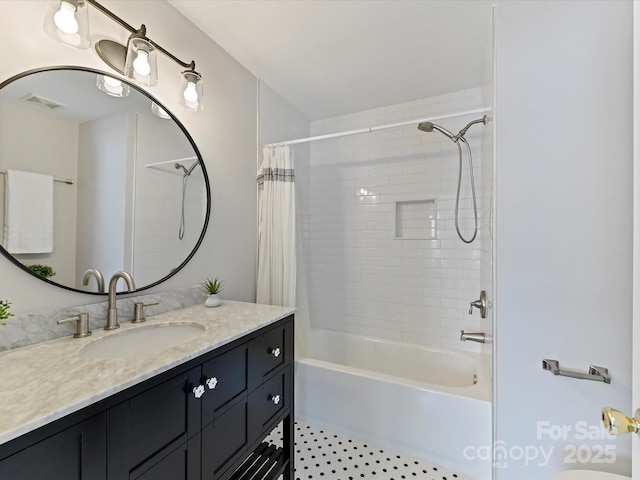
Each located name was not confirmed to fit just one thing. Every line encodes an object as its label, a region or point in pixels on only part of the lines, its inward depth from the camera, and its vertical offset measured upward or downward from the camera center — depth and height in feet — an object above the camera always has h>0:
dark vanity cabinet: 1.98 -1.76
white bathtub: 5.02 -3.40
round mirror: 3.21 +0.81
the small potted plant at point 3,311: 2.46 -0.65
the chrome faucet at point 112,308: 3.70 -0.93
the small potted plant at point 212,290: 4.94 -0.95
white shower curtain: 6.66 +0.45
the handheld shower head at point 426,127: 6.26 +2.62
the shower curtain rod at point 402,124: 5.53 +2.56
